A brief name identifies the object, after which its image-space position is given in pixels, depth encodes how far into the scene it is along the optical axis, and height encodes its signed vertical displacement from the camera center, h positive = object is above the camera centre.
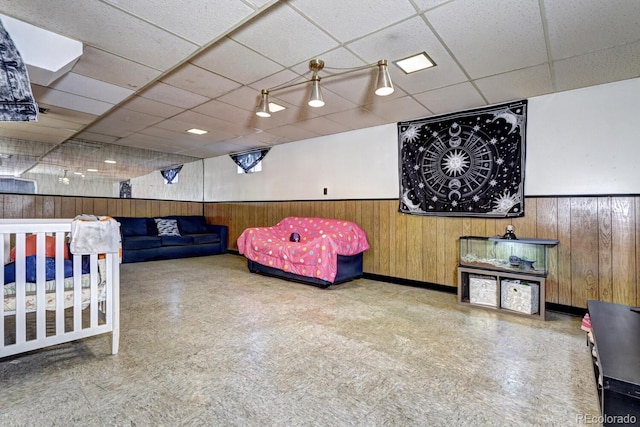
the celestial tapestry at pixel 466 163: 3.53 +0.61
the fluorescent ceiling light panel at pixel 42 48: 2.08 +1.19
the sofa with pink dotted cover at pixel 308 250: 4.09 -0.54
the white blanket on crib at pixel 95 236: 2.04 -0.16
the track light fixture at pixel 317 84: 2.37 +1.08
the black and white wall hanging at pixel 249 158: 6.43 +1.17
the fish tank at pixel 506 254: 3.26 -0.46
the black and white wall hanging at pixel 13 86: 1.81 +0.75
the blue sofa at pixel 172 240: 5.89 -0.55
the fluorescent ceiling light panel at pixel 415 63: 2.60 +1.30
